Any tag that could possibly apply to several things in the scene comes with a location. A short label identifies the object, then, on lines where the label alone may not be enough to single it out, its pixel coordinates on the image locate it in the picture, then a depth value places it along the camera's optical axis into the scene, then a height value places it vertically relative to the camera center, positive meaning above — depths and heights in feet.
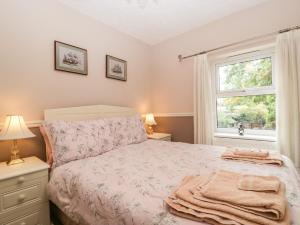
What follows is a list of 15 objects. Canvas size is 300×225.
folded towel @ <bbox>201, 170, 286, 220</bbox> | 2.45 -1.35
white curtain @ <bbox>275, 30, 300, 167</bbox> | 6.78 +0.72
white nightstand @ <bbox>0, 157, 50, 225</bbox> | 4.41 -2.10
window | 8.18 +0.87
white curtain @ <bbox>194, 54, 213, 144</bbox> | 9.09 +0.61
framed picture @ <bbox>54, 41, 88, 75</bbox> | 6.98 +2.38
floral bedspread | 3.01 -1.52
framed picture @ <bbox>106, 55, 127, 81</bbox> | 8.99 +2.49
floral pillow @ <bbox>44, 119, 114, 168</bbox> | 5.48 -0.85
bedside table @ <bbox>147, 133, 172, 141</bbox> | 9.87 -1.31
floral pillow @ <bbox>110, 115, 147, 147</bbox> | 7.41 -0.75
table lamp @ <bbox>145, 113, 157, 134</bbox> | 10.59 -0.43
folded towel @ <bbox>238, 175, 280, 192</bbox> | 3.04 -1.31
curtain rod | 7.01 +3.33
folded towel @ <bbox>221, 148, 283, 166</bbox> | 4.86 -1.37
